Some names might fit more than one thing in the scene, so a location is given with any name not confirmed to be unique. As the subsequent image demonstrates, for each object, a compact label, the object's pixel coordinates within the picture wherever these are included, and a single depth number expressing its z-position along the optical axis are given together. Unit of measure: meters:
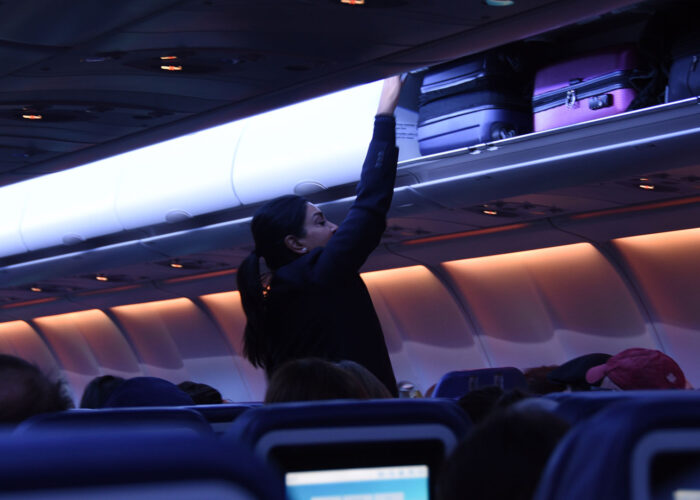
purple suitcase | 6.80
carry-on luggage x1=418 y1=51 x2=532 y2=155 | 7.61
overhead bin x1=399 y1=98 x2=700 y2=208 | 6.31
